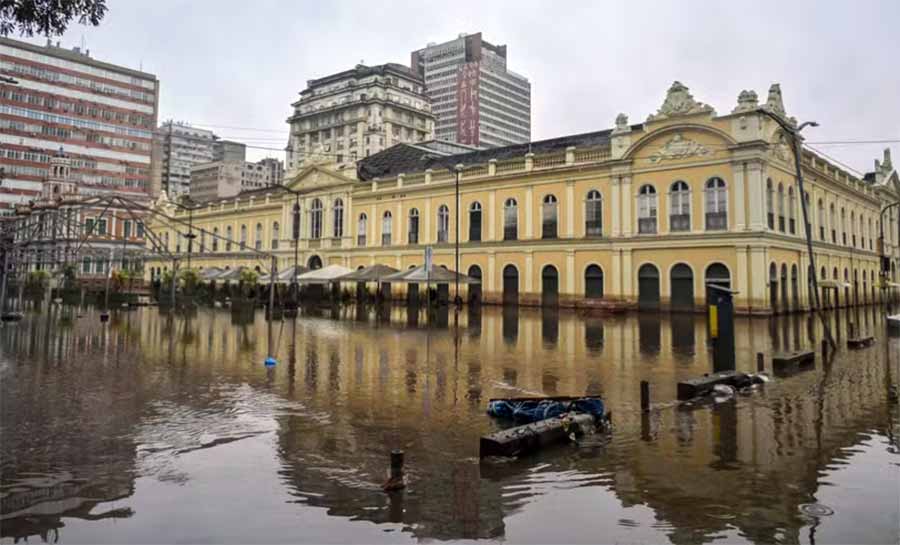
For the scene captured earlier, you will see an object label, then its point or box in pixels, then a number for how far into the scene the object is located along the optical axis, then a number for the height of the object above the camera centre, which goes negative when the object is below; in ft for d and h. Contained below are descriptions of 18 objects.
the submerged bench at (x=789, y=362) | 45.89 -4.13
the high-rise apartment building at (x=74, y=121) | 241.35 +80.95
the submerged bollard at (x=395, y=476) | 19.81 -5.74
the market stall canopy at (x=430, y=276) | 116.51 +6.58
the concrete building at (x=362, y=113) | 315.99 +110.06
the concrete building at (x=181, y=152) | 445.37 +122.59
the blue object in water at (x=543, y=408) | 28.48 -4.95
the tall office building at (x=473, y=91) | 422.41 +163.31
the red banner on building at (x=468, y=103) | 419.95 +148.28
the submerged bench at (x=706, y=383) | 35.06 -4.57
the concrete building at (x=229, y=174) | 339.98 +94.37
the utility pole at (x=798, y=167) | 55.31 +14.08
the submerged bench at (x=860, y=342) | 60.75 -3.19
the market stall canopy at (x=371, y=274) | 126.11 +7.40
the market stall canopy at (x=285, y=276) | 132.98 +7.06
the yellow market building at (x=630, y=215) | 104.37 +20.94
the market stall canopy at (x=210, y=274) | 158.30 +8.88
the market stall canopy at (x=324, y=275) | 132.16 +7.36
